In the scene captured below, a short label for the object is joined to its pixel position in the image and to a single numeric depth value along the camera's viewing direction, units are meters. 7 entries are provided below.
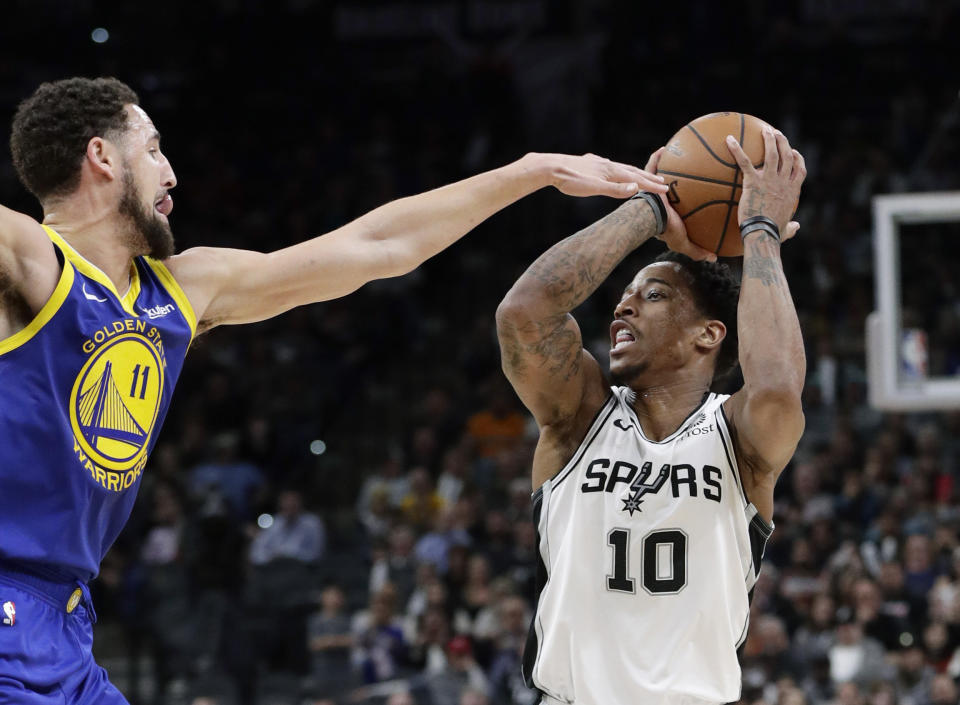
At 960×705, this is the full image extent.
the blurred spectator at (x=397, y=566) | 11.29
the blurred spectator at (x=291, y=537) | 11.87
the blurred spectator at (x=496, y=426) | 12.84
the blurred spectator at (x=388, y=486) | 12.47
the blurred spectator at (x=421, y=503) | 12.05
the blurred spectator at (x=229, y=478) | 12.41
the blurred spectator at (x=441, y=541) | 11.41
